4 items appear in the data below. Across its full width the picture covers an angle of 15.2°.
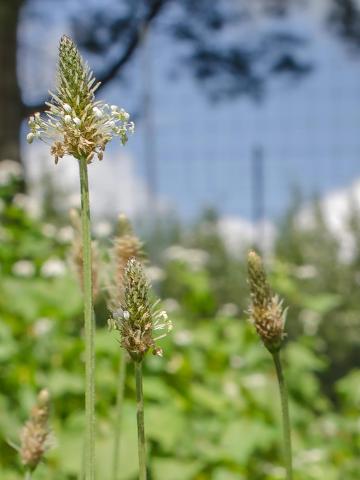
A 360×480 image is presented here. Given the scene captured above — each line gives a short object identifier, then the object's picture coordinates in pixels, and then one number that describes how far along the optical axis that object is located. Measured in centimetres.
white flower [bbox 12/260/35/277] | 308
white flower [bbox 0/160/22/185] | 359
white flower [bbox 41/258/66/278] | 307
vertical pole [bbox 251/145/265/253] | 634
